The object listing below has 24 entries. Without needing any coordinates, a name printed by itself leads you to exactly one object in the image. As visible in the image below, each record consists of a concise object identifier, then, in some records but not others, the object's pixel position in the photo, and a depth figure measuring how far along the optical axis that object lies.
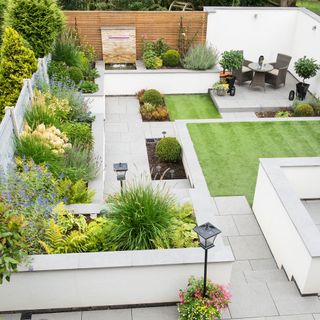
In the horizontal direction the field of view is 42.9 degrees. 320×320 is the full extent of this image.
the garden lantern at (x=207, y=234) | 4.59
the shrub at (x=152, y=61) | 13.40
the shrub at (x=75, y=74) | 11.46
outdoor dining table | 12.81
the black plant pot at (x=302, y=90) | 12.29
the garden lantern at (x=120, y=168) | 6.38
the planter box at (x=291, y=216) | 5.67
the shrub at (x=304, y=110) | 11.48
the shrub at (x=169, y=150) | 9.38
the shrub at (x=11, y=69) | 8.82
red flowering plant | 5.12
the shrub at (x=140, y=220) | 5.77
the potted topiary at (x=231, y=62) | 12.60
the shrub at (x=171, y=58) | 13.58
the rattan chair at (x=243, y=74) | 13.18
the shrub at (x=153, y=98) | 12.23
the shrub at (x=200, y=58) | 13.22
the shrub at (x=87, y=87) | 11.45
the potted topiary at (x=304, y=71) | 11.98
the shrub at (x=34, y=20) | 10.23
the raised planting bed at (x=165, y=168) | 9.18
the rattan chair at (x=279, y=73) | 12.99
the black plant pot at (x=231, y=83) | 12.74
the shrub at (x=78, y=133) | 8.48
